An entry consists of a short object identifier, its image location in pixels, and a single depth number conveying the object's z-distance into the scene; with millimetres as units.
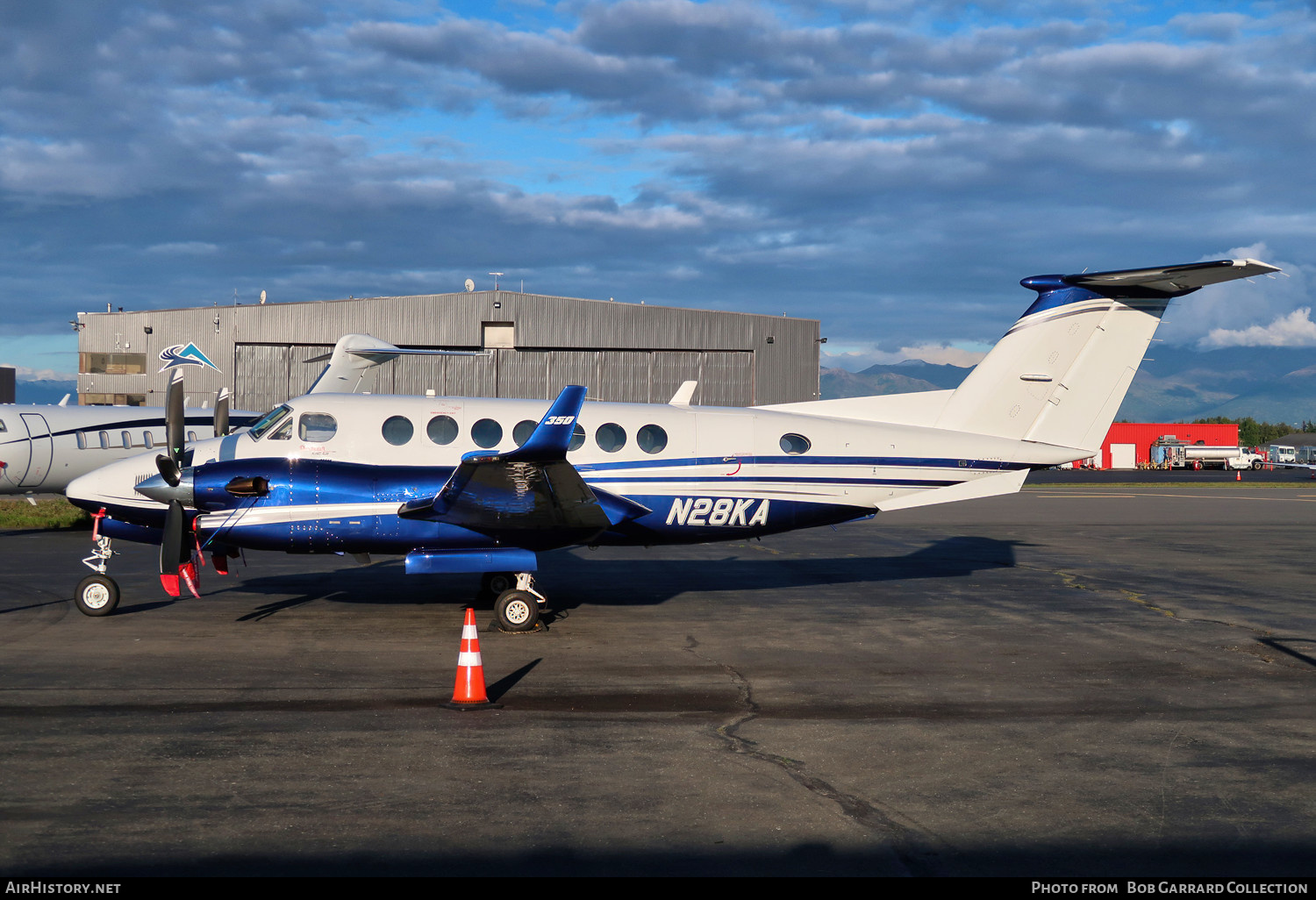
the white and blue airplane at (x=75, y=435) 21422
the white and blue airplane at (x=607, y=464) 11383
